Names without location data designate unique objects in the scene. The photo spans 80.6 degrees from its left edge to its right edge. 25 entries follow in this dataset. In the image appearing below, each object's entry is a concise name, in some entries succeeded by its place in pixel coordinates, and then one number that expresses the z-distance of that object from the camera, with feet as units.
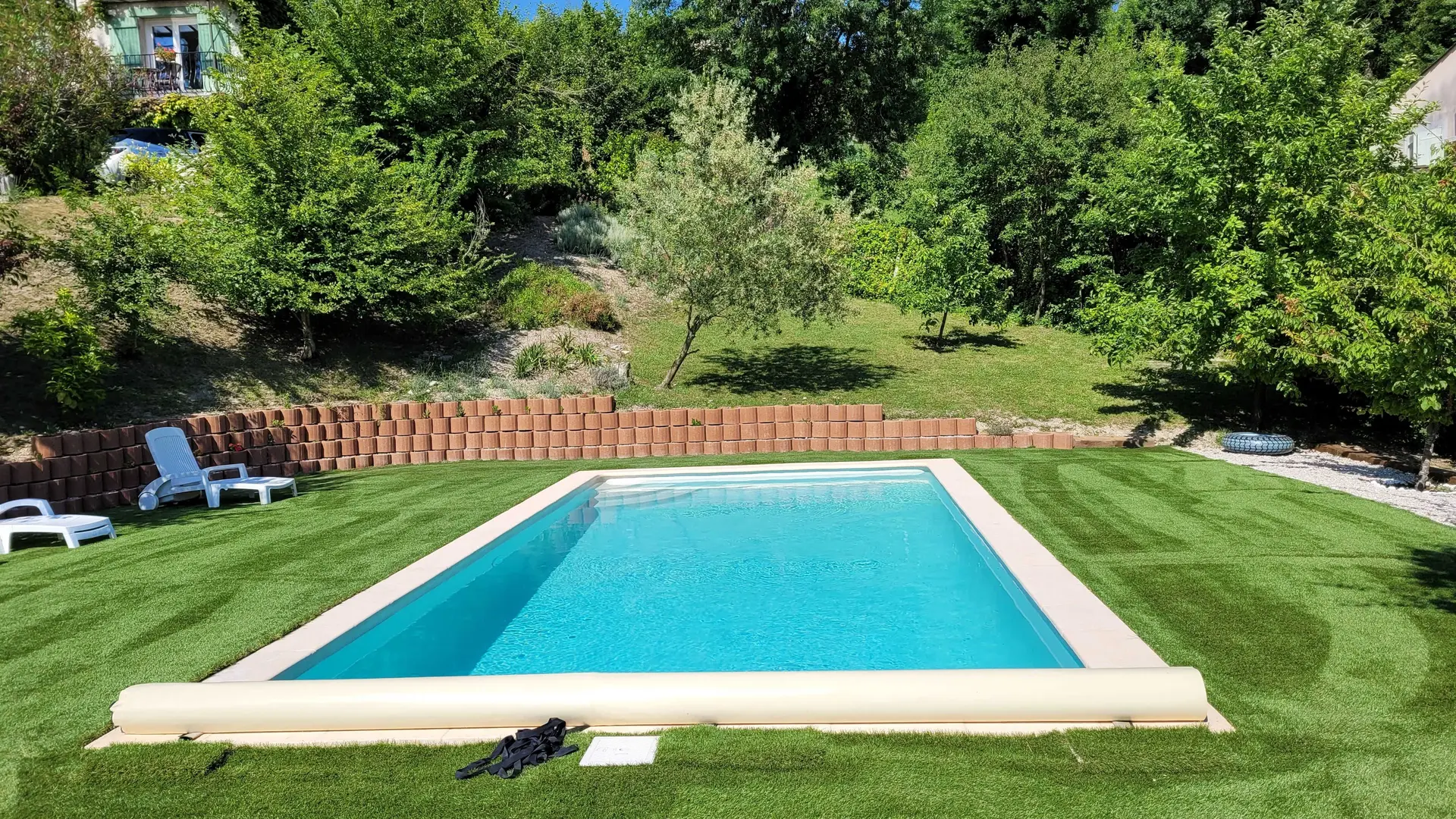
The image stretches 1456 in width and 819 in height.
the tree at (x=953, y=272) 66.39
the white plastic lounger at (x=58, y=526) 28.60
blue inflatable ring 43.70
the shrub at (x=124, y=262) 43.86
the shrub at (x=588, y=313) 66.39
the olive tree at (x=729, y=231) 52.85
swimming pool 14.26
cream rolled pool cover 14.05
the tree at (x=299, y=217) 50.26
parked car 63.77
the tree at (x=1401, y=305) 29.32
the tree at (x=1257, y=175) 43.75
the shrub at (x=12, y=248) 36.86
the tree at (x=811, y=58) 92.53
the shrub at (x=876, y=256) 82.23
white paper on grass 13.37
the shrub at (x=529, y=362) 57.47
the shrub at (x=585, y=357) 58.85
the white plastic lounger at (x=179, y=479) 35.55
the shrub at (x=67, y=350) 38.19
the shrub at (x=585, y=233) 82.58
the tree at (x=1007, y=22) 121.49
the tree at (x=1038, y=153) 79.05
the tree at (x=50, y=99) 63.00
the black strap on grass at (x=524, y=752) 13.16
